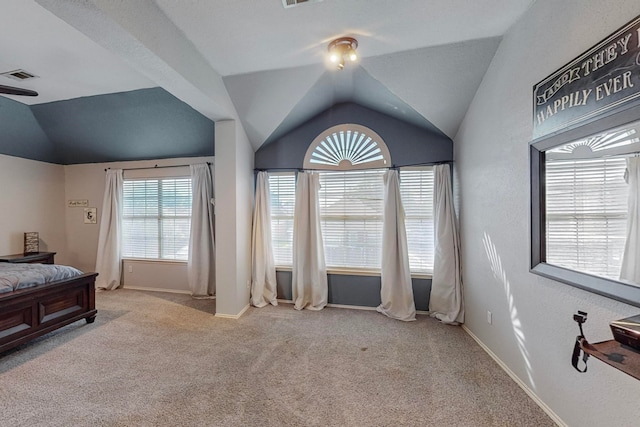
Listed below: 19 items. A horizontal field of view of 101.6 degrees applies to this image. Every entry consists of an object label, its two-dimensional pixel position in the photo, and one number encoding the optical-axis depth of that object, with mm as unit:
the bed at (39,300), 2430
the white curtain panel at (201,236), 4176
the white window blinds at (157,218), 4488
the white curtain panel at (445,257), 3152
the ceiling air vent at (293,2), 1835
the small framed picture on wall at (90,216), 4895
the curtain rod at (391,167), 3311
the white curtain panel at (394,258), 3324
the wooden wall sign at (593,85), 1185
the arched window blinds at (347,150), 3553
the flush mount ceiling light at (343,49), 2269
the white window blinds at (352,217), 3627
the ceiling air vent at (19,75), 2838
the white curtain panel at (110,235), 4594
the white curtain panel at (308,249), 3629
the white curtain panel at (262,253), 3695
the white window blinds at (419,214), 3430
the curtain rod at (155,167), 4414
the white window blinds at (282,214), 3854
